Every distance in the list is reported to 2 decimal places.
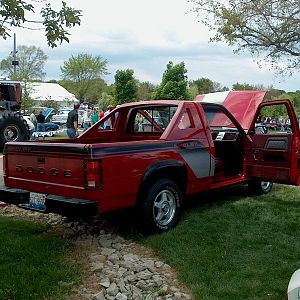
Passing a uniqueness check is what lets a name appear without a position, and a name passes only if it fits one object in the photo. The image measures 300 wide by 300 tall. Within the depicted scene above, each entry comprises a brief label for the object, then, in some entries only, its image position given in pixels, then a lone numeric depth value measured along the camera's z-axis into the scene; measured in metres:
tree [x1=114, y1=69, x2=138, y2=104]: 37.94
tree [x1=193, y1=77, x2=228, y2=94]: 68.80
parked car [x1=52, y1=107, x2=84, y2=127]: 33.61
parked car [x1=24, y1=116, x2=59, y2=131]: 22.25
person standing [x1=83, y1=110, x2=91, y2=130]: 24.29
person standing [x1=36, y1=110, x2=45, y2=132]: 21.02
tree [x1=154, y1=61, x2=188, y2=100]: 33.31
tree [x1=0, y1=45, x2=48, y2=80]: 61.69
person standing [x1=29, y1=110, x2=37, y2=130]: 21.58
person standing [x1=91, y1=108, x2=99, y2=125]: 23.97
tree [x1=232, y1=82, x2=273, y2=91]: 58.41
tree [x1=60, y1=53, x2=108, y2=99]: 72.81
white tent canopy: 41.83
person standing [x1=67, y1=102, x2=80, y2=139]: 15.31
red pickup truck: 4.80
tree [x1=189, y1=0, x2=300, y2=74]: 21.02
